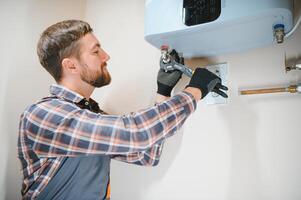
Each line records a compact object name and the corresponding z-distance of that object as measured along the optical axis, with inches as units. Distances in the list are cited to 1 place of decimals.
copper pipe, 31.7
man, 26.3
